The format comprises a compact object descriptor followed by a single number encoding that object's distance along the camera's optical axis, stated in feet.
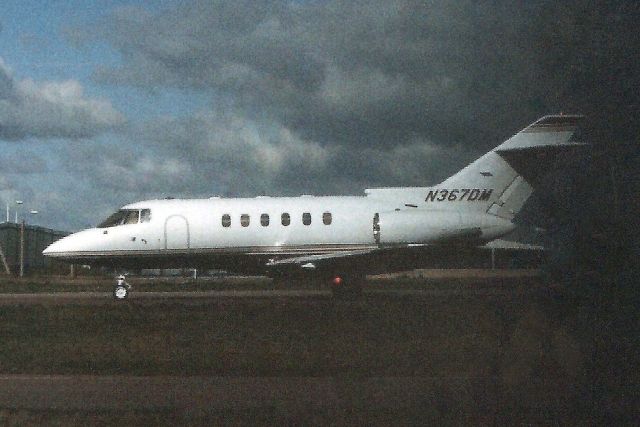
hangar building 239.50
